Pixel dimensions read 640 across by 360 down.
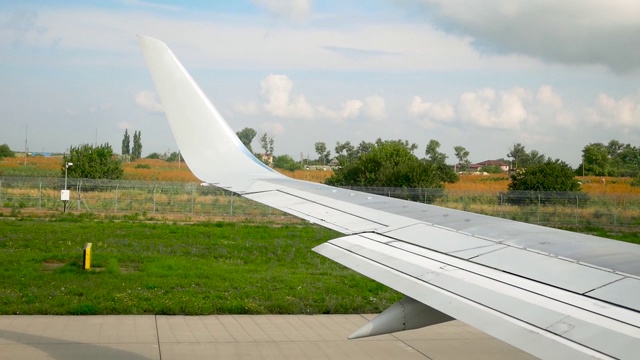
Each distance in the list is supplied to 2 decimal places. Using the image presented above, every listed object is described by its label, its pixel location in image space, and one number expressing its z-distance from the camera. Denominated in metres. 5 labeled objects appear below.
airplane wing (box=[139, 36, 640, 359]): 2.36
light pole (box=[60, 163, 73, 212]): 26.56
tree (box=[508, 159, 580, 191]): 35.19
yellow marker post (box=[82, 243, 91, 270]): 12.74
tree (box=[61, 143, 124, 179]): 39.62
